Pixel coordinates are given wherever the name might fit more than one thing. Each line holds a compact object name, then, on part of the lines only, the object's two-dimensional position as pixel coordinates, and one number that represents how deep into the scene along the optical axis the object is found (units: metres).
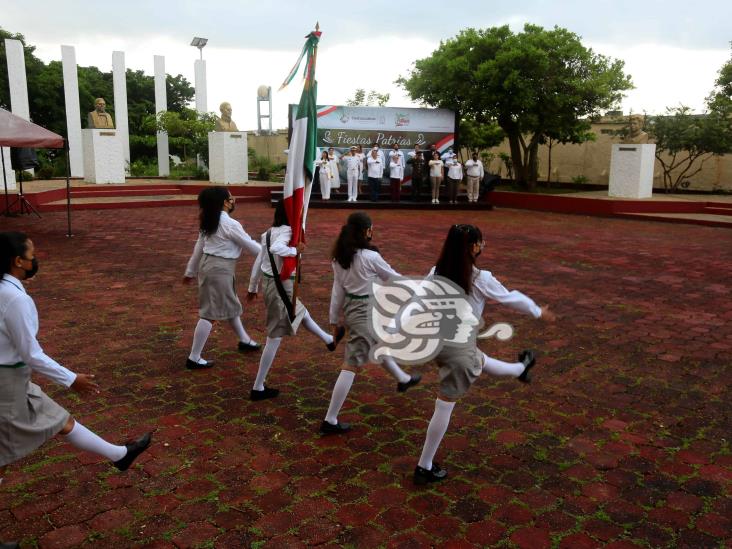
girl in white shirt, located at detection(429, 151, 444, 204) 19.84
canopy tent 9.52
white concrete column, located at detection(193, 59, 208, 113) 28.20
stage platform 16.72
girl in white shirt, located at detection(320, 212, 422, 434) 3.96
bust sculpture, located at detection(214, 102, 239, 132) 22.69
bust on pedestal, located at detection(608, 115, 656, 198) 19.08
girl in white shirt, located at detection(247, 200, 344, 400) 4.37
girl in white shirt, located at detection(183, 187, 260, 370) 4.85
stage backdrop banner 21.02
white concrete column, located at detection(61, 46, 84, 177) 24.53
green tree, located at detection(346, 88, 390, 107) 36.47
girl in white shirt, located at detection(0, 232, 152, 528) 2.75
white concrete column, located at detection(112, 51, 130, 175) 26.80
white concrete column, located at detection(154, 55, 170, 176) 27.34
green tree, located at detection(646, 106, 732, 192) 19.61
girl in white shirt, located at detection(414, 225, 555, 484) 3.43
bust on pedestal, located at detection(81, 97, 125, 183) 21.20
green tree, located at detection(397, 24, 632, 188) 20.19
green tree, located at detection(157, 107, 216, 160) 25.81
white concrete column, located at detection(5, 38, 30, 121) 21.44
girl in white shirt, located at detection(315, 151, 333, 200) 19.56
